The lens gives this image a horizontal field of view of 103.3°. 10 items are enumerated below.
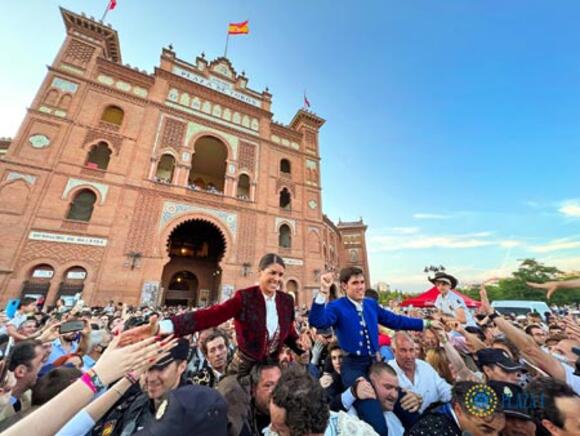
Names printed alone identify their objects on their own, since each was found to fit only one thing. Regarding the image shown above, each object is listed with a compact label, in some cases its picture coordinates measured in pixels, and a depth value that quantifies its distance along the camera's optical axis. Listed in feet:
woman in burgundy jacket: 6.75
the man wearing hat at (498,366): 7.04
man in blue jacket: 7.73
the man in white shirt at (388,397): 6.36
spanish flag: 55.12
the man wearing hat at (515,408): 5.21
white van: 45.70
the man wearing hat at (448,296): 14.51
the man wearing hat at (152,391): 5.72
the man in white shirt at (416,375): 7.43
